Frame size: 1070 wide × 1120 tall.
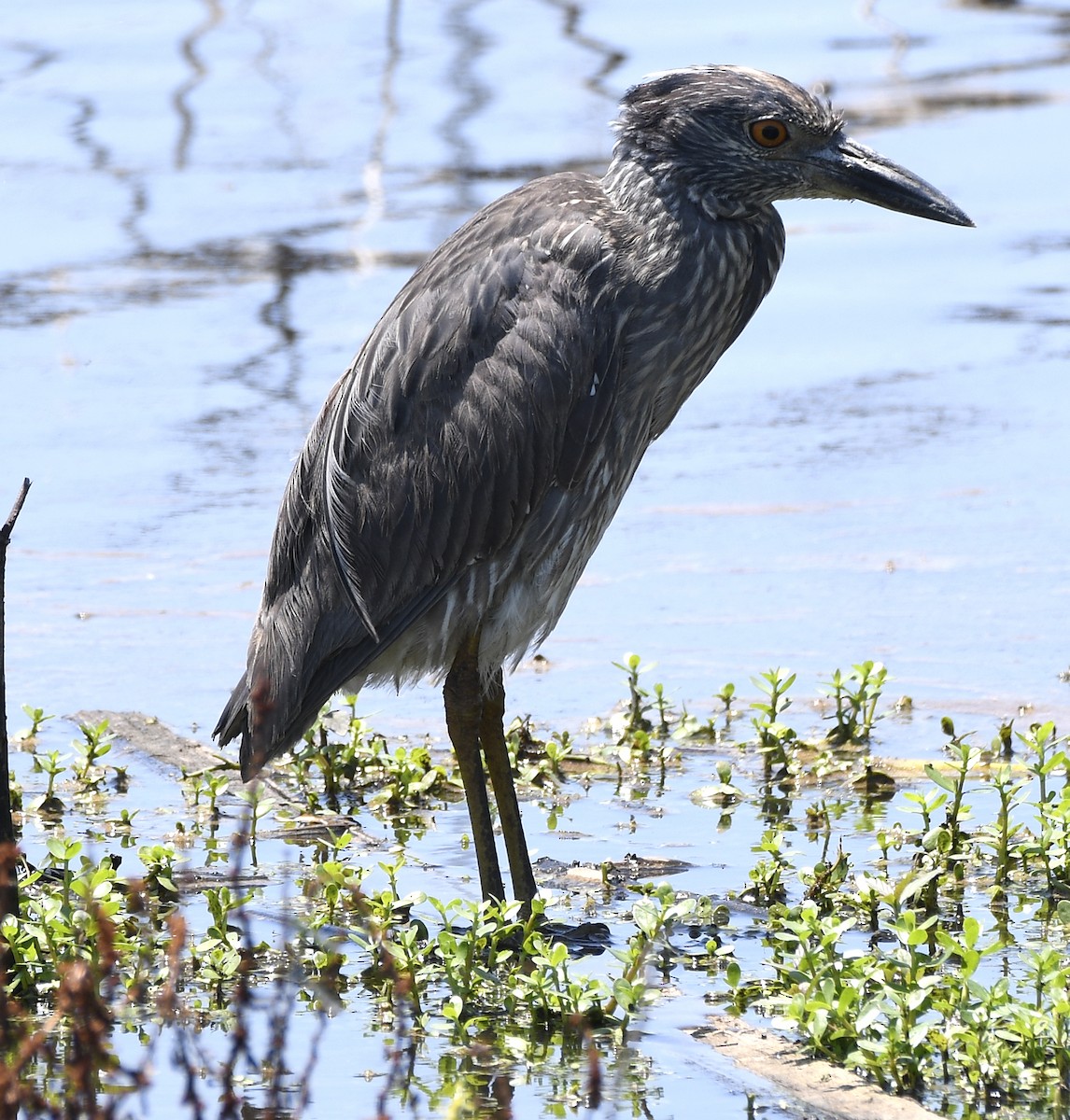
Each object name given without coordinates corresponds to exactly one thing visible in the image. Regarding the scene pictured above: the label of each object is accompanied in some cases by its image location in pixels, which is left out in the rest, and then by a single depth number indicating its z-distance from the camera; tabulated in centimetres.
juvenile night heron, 1026
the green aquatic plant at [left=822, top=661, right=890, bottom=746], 1175
